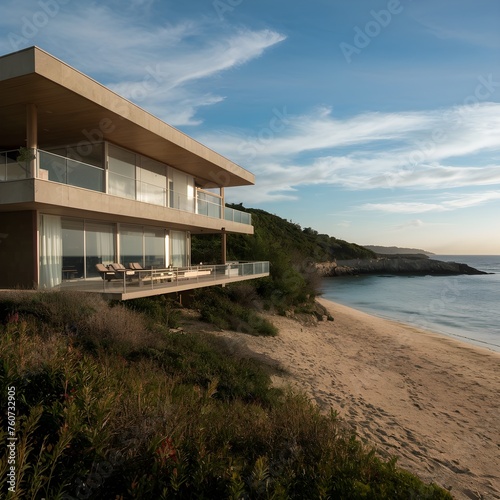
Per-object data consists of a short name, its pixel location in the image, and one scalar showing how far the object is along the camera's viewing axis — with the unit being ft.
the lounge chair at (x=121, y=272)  42.41
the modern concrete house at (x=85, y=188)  36.29
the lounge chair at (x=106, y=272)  42.37
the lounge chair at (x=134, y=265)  53.32
